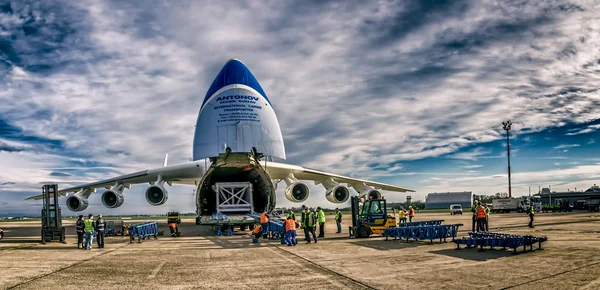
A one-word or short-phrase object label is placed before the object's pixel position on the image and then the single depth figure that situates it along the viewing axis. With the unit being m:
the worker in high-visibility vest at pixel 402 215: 24.97
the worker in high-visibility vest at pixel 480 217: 18.84
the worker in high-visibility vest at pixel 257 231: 18.25
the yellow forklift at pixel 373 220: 18.41
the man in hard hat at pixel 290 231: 16.05
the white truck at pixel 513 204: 48.56
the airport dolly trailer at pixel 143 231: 19.50
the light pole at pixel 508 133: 48.40
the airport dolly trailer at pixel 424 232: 14.96
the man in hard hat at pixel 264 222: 19.67
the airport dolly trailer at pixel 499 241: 11.53
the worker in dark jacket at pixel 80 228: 16.80
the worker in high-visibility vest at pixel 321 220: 19.86
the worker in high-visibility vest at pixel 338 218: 22.46
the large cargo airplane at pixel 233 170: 21.41
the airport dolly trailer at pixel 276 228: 17.91
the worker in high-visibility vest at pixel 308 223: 17.05
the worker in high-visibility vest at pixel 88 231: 16.16
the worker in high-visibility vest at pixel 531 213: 22.05
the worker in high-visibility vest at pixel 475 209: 19.61
